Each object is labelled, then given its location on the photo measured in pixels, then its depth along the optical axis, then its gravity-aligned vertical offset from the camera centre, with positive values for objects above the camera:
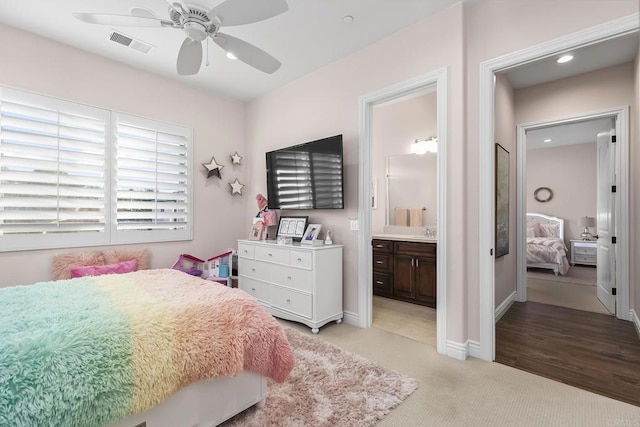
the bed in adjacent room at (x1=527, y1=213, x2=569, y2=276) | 5.62 -0.79
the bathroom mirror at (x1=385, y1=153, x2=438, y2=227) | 4.42 +0.37
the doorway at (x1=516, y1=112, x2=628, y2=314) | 3.63 +0.13
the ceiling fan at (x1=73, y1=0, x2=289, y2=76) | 1.73 +1.21
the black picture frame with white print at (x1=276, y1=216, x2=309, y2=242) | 3.56 -0.15
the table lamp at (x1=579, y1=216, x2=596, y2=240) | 6.61 -0.24
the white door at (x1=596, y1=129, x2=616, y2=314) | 3.41 -0.08
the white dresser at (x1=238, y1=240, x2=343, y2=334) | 2.96 -0.71
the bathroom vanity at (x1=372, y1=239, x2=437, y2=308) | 3.75 -0.76
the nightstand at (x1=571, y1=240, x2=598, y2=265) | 6.36 -0.85
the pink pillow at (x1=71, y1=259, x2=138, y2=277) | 2.90 -0.55
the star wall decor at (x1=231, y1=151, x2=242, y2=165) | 4.32 +0.82
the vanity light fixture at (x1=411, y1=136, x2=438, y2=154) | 4.36 +1.02
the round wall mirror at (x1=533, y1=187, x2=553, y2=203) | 7.25 +0.47
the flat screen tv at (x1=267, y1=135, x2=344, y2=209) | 3.16 +0.44
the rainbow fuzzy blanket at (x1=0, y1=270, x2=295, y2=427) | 1.11 -0.59
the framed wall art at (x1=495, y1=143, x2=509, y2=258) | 3.21 +0.14
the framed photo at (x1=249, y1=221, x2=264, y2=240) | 3.77 -0.21
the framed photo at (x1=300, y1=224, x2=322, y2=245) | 3.33 -0.23
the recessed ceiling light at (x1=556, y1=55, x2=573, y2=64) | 3.01 +1.59
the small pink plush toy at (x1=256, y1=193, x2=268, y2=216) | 4.03 +0.17
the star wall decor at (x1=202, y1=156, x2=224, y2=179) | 4.04 +0.64
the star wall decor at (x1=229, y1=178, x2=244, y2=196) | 4.32 +0.40
